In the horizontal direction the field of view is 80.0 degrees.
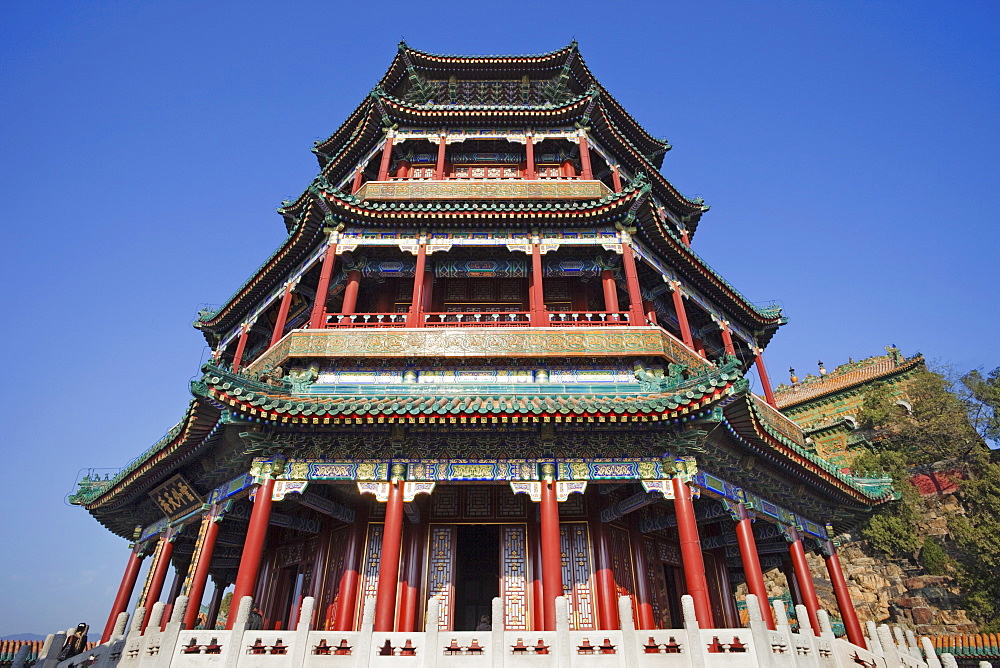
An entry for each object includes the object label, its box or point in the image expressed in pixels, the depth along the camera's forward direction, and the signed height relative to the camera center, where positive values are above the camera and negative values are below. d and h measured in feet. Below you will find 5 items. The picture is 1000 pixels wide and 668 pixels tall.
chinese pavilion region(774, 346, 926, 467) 105.40 +44.13
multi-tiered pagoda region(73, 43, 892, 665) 35.76 +12.91
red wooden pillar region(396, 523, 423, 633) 37.35 +4.53
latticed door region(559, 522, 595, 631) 38.11 +5.23
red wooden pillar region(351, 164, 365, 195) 64.20 +46.43
